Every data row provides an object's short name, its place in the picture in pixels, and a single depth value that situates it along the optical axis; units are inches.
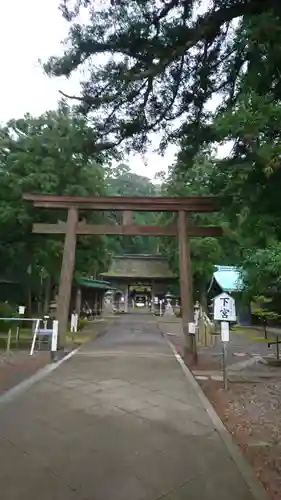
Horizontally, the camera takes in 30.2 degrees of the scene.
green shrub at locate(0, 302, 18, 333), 882.8
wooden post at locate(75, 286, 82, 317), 1390.5
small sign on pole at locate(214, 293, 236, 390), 400.5
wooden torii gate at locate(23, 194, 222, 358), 618.8
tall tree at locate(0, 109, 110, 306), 757.9
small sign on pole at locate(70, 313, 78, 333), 805.2
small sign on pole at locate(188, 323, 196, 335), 571.9
